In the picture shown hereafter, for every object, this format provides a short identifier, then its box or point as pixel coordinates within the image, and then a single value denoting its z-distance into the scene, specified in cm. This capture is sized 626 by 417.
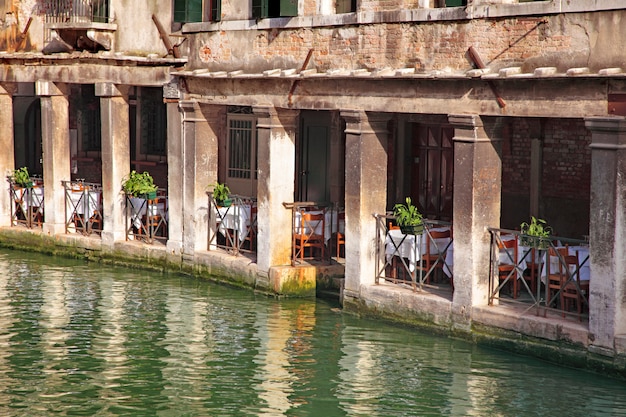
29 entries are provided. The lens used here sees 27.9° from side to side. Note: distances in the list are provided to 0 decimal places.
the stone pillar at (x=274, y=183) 1906
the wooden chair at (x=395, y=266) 1777
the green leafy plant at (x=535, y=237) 1525
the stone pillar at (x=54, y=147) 2320
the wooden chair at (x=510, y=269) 1589
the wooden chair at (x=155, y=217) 2189
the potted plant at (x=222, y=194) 2034
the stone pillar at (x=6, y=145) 2408
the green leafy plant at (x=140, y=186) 2170
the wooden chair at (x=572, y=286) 1485
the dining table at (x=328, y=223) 1964
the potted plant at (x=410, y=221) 1702
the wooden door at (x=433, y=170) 2061
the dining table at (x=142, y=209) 2202
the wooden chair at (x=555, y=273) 1513
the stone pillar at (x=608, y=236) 1391
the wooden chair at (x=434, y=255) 1719
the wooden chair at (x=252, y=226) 2028
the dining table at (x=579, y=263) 1517
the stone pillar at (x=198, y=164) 2064
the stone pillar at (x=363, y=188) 1742
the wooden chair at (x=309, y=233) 1945
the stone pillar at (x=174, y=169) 2103
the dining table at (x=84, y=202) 2298
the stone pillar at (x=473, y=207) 1580
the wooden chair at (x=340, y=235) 1966
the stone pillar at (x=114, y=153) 2214
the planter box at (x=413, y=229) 1703
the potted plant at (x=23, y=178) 2388
